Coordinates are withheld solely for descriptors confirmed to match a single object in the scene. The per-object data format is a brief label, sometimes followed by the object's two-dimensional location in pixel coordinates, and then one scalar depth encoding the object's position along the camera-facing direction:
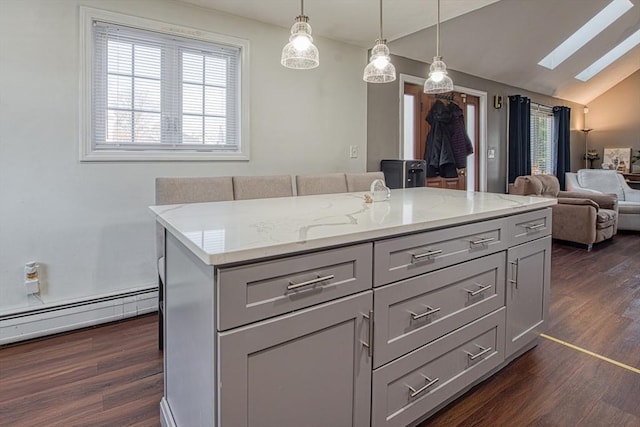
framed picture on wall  7.43
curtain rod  6.55
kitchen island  1.02
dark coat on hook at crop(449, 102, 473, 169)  4.81
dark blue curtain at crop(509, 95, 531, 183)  5.89
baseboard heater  2.31
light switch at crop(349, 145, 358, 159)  3.79
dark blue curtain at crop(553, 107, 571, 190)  7.06
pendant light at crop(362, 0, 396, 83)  2.07
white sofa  5.52
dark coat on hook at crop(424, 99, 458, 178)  4.70
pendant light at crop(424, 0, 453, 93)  2.33
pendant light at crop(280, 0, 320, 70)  1.72
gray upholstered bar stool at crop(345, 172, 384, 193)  2.78
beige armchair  4.55
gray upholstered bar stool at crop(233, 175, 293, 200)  2.36
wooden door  4.57
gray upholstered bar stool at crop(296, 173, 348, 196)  2.55
